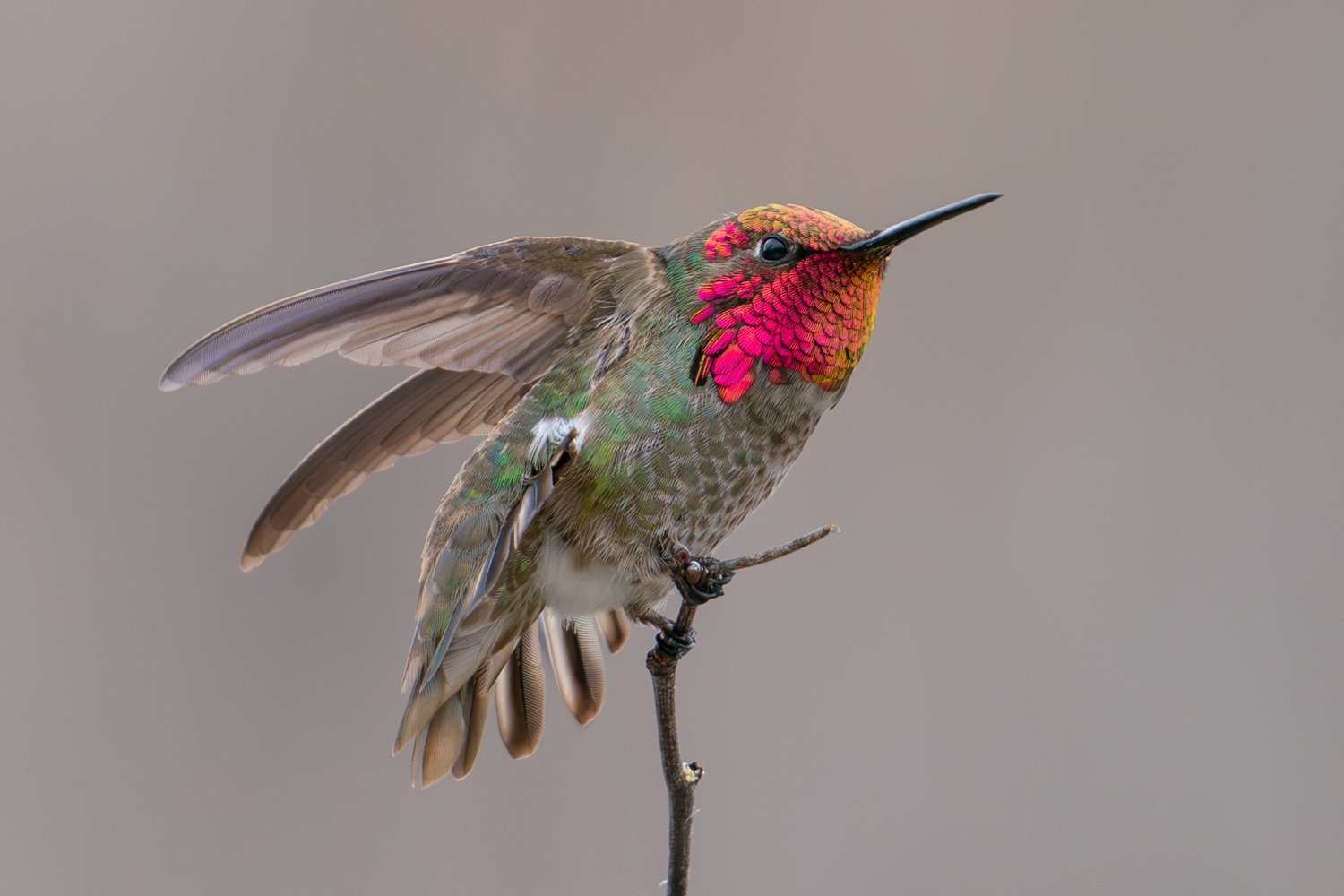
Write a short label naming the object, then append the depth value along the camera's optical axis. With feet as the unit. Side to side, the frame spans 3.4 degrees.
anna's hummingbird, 8.13
